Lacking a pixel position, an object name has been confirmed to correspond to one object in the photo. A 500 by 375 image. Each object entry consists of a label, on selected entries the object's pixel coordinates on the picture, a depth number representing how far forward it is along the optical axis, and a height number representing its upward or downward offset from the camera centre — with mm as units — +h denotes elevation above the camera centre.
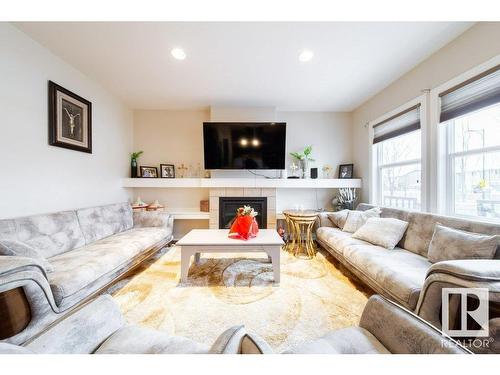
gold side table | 2943 -643
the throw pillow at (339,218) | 3014 -487
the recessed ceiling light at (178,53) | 2170 +1475
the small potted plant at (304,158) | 3855 +549
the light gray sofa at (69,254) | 1203 -629
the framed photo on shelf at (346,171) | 3898 +300
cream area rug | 1535 -1062
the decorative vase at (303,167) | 3863 +373
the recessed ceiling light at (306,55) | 2184 +1458
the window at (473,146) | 1768 +387
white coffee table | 2174 -666
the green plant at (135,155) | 3793 +609
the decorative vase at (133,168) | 3768 +358
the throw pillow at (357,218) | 2757 -455
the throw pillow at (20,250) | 1381 -442
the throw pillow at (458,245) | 1410 -455
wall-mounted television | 3529 +737
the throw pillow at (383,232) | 2170 -521
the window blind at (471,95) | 1681 +835
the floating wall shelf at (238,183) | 3617 +72
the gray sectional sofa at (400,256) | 1419 -667
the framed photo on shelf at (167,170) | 3852 +318
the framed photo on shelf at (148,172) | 3779 +290
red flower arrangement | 2361 -473
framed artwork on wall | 2230 +835
